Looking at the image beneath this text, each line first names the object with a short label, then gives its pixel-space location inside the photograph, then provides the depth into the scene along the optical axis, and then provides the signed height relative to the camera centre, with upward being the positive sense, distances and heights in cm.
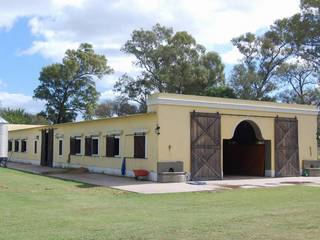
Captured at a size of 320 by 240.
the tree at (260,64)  5416 +1111
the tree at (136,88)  5845 +877
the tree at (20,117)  7338 +694
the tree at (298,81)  5462 +913
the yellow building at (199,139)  2348 +127
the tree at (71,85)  6328 +990
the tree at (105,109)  7889 +846
